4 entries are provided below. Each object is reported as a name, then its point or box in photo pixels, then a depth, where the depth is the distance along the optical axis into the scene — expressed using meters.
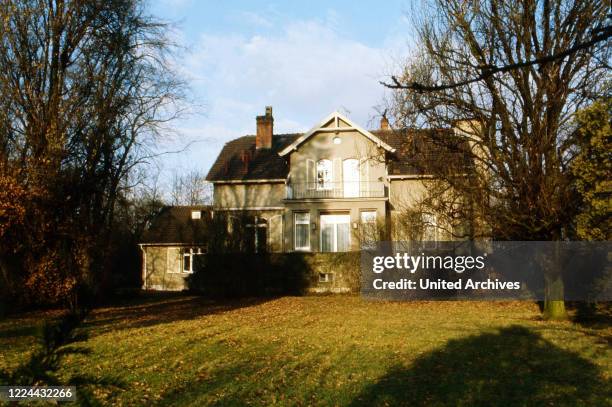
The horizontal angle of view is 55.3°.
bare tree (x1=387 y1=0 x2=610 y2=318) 16.84
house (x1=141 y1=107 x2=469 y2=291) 30.97
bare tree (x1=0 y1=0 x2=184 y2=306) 18.98
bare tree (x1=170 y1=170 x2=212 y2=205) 63.97
